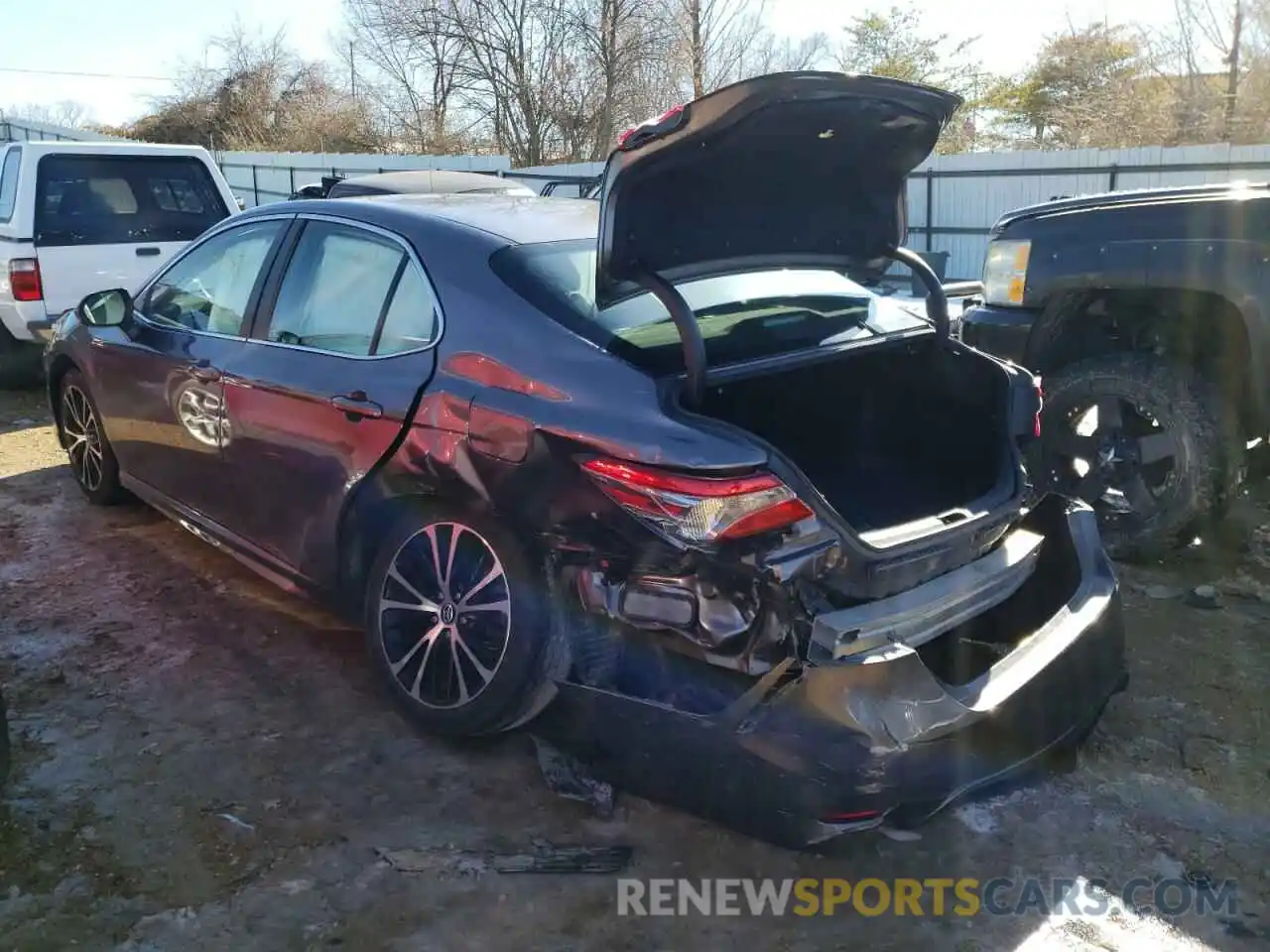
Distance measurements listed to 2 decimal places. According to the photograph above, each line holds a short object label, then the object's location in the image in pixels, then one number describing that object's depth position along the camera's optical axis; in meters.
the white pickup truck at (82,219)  7.68
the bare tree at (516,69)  28.27
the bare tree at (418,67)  29.80
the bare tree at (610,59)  27.25
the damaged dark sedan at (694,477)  2.48
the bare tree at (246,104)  33.50
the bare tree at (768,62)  26.86
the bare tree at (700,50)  24.14
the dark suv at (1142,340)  4.30
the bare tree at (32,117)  41.12
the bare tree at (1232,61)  20.94
